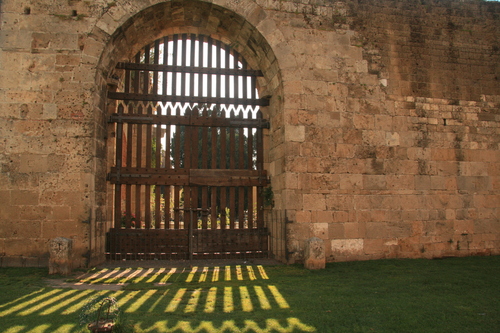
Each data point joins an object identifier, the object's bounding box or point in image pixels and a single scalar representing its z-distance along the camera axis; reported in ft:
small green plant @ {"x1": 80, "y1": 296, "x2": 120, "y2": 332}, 9.45
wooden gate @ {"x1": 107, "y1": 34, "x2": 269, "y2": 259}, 22.25
